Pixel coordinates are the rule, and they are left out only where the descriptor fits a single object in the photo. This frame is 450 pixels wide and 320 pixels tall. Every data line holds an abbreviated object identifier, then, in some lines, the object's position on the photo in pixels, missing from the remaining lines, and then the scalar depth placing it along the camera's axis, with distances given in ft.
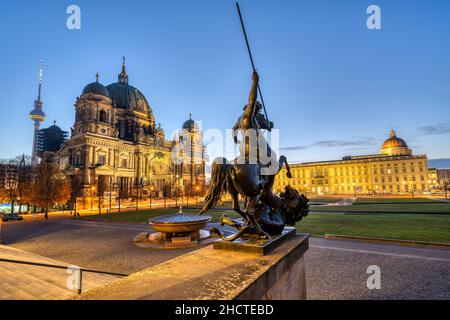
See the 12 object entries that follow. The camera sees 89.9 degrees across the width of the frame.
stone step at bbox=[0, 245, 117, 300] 24.12
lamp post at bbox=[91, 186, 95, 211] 164.04
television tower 558.56
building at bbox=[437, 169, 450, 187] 547.57
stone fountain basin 48.57
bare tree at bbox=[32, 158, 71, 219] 121.90
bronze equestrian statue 15.26
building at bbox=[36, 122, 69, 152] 287.69
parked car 106.22
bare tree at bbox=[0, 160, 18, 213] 139.64
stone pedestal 8.67
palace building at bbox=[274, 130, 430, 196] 331.98
